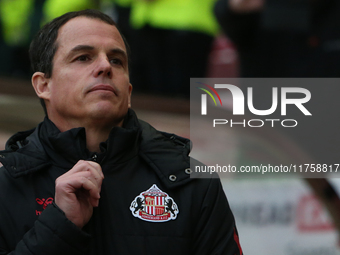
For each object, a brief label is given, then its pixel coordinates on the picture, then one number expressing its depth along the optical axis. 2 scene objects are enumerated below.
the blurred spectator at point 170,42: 8.27
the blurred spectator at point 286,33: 7.75
